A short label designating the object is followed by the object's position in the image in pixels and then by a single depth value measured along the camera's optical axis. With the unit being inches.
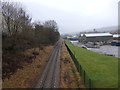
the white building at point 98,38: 2853.7
